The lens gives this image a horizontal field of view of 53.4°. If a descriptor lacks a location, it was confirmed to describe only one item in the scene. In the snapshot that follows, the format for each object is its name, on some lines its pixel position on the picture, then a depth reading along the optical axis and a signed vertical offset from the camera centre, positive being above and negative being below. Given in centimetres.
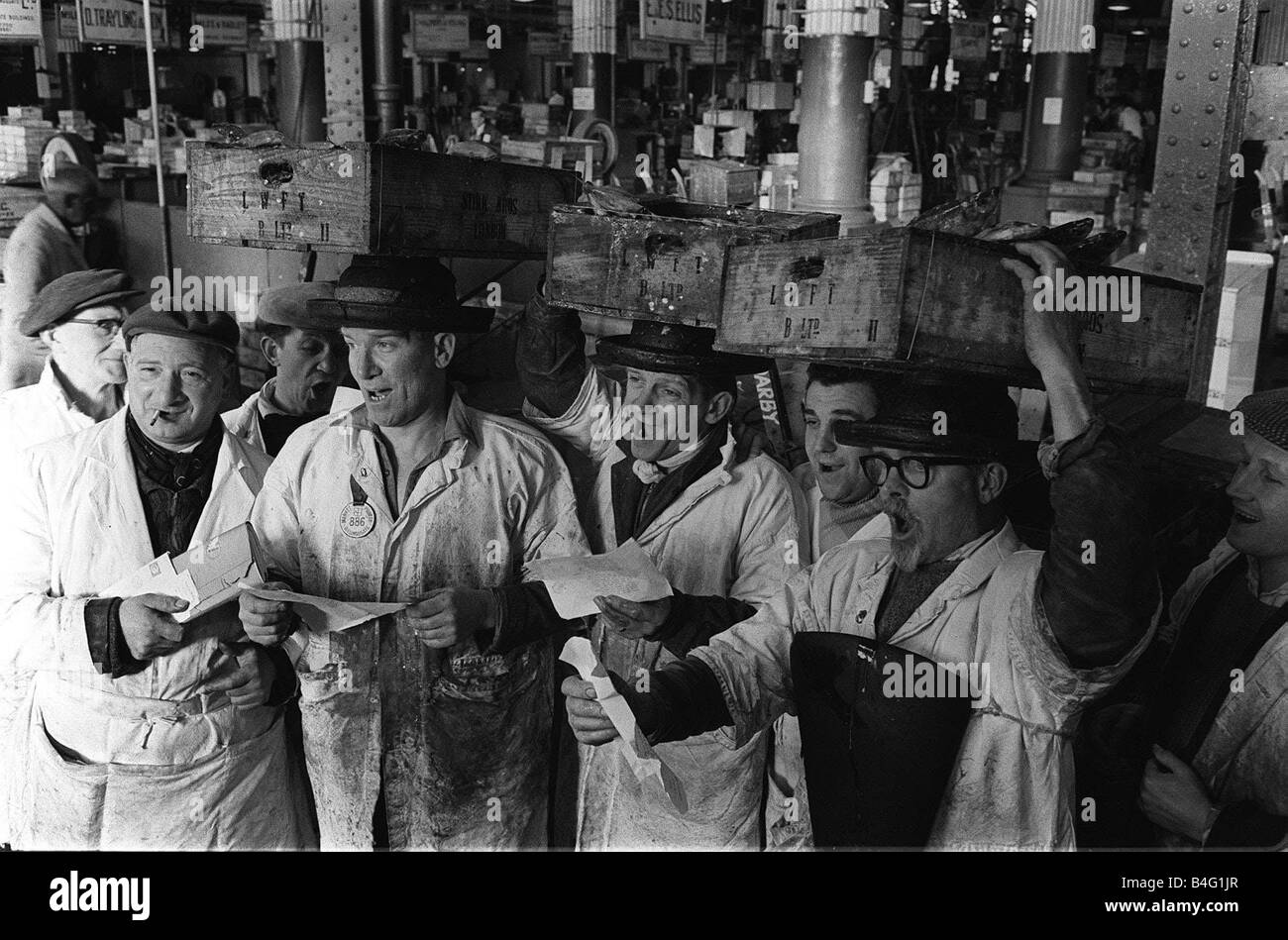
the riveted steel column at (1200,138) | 431 -4
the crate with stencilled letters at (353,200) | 342 -25
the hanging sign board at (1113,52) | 1909 +102
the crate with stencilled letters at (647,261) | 332 -38
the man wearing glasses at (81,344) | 429 -79
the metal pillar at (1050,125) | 1297 -4
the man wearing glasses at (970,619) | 289 -118
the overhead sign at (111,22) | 1113 +70
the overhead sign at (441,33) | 1388 +81
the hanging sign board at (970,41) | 1711 +102
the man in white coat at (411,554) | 376 -127
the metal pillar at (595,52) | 1363 +66
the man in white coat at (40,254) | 564 -81
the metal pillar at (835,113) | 884 +3
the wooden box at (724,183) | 625 -35
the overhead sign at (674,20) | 1051 +77
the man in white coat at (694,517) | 363 -112
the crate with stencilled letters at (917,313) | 277 -43
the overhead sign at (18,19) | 714 +45
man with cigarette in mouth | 374 -150
